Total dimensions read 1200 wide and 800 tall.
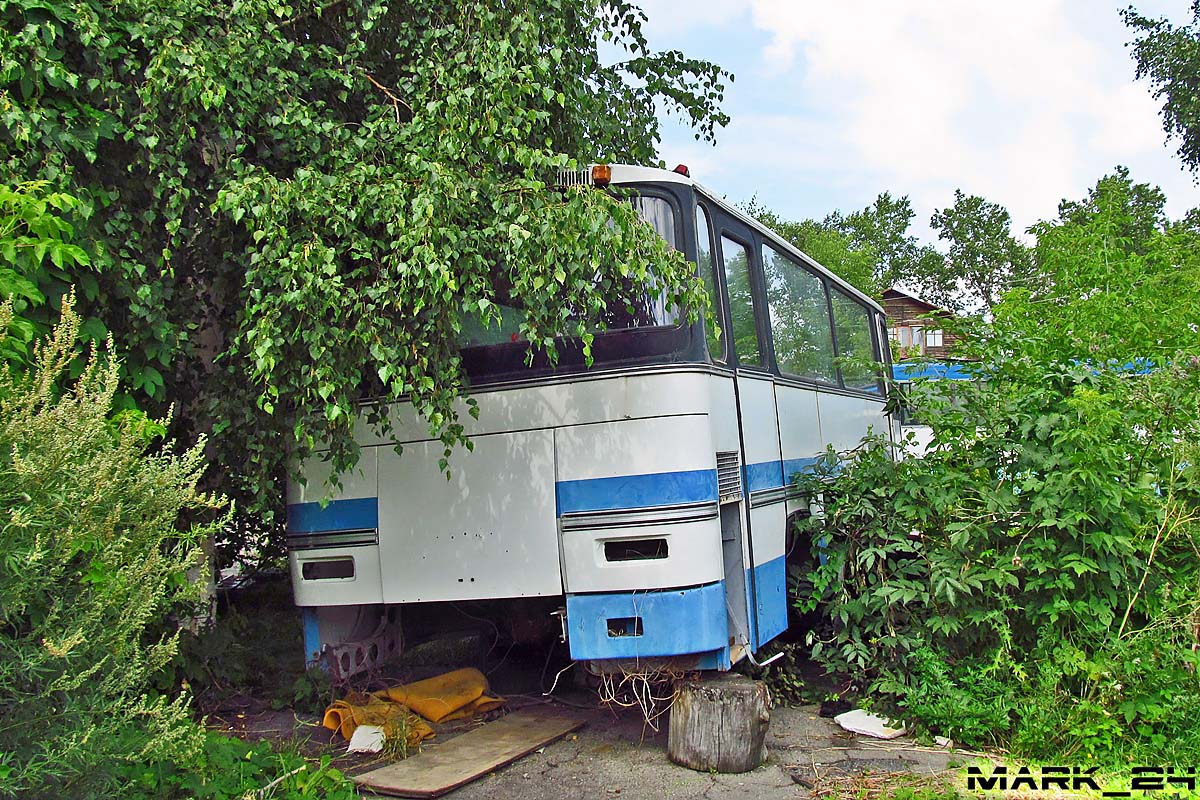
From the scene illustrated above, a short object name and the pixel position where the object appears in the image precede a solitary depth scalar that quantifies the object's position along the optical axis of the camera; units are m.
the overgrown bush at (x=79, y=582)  3.43
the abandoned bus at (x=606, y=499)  5.44
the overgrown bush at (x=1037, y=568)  5.55
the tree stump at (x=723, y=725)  5.50
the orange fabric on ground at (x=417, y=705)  6.05
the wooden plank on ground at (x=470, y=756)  5.22
